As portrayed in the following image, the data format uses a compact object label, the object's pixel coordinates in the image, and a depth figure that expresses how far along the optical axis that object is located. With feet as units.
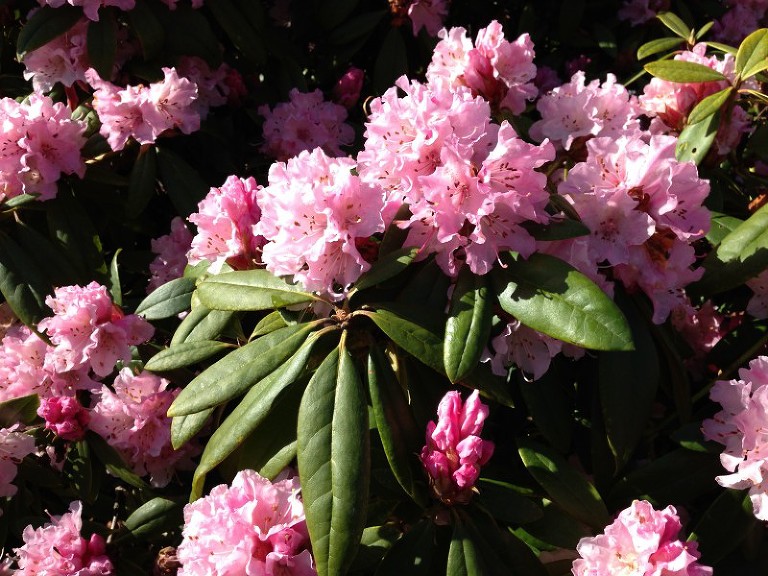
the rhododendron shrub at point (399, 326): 3.39
